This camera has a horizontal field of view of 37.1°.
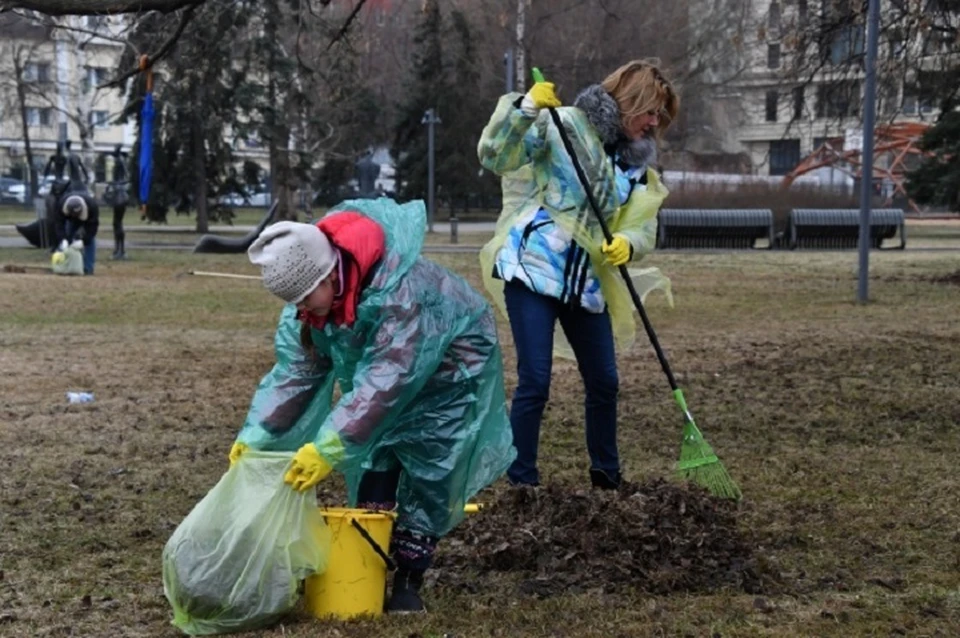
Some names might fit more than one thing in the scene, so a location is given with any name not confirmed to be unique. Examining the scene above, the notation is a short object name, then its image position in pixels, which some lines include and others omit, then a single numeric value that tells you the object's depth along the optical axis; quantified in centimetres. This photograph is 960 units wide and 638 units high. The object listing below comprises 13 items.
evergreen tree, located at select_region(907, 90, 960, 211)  2284
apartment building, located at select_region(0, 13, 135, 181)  4381
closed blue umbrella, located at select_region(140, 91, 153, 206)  1912
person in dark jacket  1894
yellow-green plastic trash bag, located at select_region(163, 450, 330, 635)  377
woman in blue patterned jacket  523
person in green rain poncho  373
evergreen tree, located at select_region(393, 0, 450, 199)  4625
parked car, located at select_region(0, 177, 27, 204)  5956
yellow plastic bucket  396
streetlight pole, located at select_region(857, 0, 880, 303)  1188
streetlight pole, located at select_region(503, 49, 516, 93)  2466
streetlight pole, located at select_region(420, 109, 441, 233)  3045
